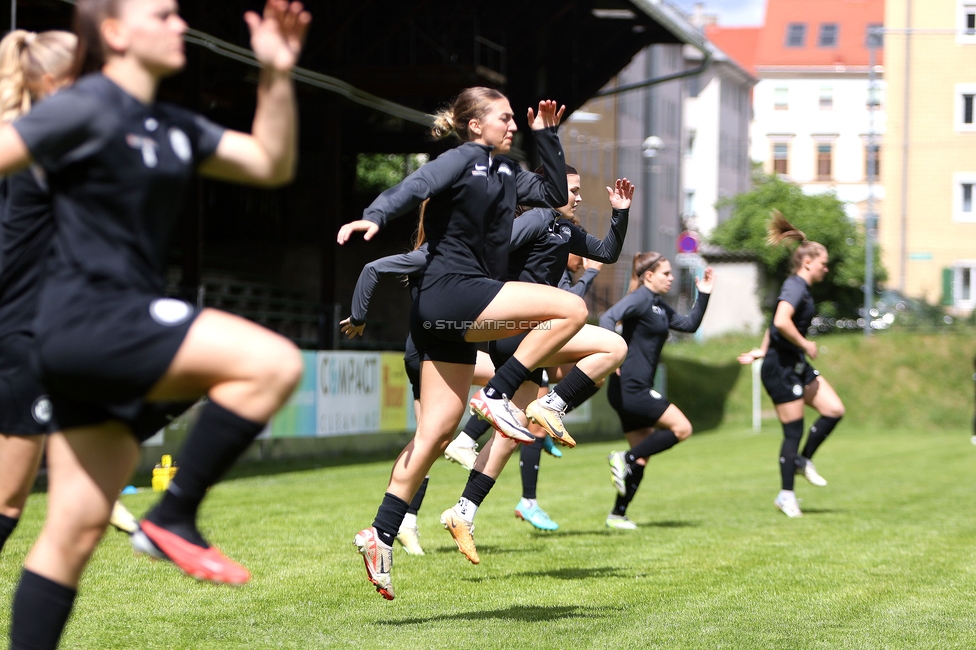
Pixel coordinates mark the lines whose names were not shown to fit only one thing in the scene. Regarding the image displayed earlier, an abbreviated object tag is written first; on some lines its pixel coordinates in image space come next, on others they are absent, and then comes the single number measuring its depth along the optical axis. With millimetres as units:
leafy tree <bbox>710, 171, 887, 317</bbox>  87312
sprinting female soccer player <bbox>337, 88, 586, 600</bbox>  11070
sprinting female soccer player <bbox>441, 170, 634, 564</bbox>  13656
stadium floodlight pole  59937
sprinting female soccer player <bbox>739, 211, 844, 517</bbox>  21672
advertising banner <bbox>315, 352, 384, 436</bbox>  34875
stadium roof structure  41750
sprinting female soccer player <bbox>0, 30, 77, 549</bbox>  8133
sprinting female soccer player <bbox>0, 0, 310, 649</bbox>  6449
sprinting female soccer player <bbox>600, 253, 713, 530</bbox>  19797
